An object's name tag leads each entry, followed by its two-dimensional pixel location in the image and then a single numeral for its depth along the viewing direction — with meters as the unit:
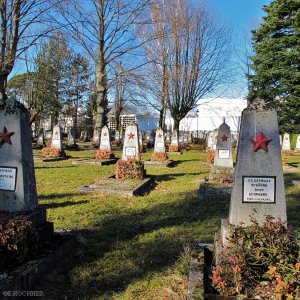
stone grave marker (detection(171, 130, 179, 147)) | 26.55
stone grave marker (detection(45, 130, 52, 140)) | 31.62
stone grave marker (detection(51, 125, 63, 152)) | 20.17
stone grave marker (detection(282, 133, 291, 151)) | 25.57
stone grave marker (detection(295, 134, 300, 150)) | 27.46
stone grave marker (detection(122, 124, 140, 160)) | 12.36
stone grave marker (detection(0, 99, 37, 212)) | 4.61
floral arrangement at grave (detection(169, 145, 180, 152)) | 25.62
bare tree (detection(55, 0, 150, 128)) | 22.92
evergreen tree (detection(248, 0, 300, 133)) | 29.64
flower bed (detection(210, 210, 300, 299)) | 3.35
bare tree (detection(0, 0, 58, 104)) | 15.47
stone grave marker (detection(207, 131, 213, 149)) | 24.85
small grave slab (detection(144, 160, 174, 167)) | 16.84
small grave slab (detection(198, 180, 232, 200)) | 9.02
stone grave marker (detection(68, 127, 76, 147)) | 28.67
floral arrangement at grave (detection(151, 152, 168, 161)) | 18.20
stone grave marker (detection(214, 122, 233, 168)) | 11.62
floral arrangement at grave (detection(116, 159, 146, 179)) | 11.05
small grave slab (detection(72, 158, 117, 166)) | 16.69
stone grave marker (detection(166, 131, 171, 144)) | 37.08
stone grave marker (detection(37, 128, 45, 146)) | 29.56
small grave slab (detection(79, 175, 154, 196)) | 9.28
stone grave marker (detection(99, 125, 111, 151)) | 19.03
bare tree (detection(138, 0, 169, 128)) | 28.48
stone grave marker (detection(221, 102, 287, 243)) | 4.07
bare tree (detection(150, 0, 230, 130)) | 30.33
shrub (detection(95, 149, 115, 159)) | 17.92
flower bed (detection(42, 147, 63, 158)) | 19.47
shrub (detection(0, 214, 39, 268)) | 3.75
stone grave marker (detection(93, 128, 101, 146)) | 30.27
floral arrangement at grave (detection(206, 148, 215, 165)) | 17.10
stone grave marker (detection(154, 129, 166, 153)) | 19.27
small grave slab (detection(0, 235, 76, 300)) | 3.44
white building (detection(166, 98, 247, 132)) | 52.76
